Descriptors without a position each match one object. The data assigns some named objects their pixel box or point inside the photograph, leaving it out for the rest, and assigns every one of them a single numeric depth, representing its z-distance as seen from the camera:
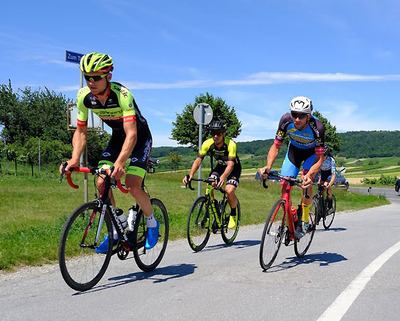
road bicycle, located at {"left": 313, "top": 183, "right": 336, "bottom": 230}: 10.55
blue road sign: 8.53
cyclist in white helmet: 5.98
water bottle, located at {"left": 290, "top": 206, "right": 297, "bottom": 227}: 6.18
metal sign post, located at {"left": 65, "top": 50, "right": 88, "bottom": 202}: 8.54
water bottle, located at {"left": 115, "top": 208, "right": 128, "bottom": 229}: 4.96
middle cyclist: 7.34
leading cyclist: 4.57
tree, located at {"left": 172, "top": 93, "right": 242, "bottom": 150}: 61.02
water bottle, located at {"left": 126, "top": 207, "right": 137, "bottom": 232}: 5.11
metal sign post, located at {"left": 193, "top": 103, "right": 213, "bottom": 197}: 11.02
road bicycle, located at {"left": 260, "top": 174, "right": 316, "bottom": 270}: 5.62
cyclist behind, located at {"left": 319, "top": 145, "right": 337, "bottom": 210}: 11.24
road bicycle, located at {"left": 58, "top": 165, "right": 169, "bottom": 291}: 4.36
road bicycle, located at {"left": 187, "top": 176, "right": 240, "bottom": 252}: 7.09
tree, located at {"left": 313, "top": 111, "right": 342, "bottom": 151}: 71.81
